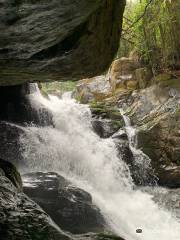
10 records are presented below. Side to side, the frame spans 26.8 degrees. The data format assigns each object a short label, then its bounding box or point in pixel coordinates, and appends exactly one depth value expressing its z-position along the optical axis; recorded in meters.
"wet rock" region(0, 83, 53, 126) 14.82
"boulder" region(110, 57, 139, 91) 21.61
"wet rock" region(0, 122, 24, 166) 13.17
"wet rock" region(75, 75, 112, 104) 22.68
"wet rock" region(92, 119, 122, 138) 16.81
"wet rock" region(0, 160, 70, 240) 4.82
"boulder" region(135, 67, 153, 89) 20.03
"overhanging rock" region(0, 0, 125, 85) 3.54
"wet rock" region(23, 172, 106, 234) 8.29
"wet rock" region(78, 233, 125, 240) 5.57
